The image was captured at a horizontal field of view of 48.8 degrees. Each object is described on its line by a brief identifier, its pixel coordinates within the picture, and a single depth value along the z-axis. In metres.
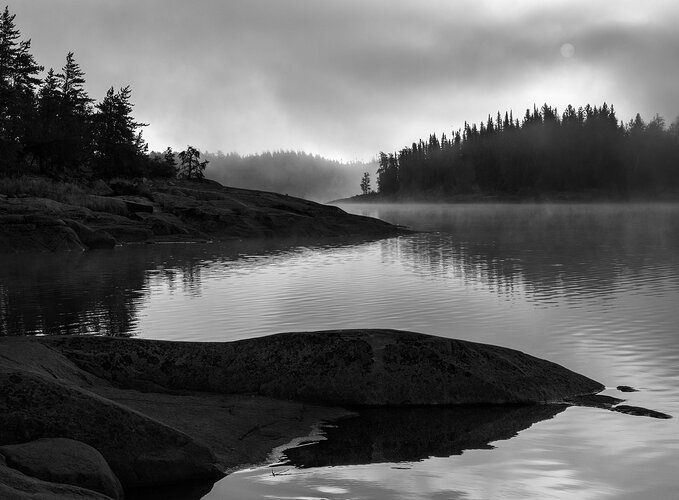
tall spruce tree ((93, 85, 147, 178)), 82.50
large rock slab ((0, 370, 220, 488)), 8.45
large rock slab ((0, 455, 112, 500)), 6.12
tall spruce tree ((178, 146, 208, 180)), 104.12
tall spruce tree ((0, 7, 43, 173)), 64.50
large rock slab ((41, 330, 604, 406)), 11.85
